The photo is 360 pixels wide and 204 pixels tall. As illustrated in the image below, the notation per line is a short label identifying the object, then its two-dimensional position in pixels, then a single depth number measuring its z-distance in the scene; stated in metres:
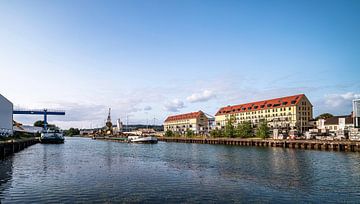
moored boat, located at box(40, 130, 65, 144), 109.19
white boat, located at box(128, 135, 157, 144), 116.25
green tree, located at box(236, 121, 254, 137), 113.01
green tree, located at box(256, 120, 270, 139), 102.25
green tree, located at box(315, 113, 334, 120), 154.43
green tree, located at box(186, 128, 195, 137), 160.25
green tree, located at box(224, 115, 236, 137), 121.71
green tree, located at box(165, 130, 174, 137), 174.62
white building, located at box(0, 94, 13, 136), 71.75
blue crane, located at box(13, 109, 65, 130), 137.40
